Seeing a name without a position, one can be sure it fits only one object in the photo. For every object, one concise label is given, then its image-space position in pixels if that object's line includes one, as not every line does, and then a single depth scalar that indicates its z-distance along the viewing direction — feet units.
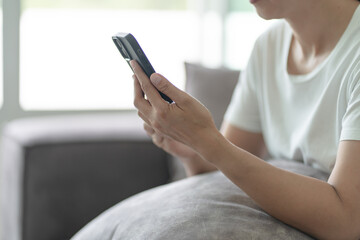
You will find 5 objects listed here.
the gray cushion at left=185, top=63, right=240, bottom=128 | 7.16
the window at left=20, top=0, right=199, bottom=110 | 10.15
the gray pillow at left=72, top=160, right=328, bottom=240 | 3.95
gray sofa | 6.75
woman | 4.00
